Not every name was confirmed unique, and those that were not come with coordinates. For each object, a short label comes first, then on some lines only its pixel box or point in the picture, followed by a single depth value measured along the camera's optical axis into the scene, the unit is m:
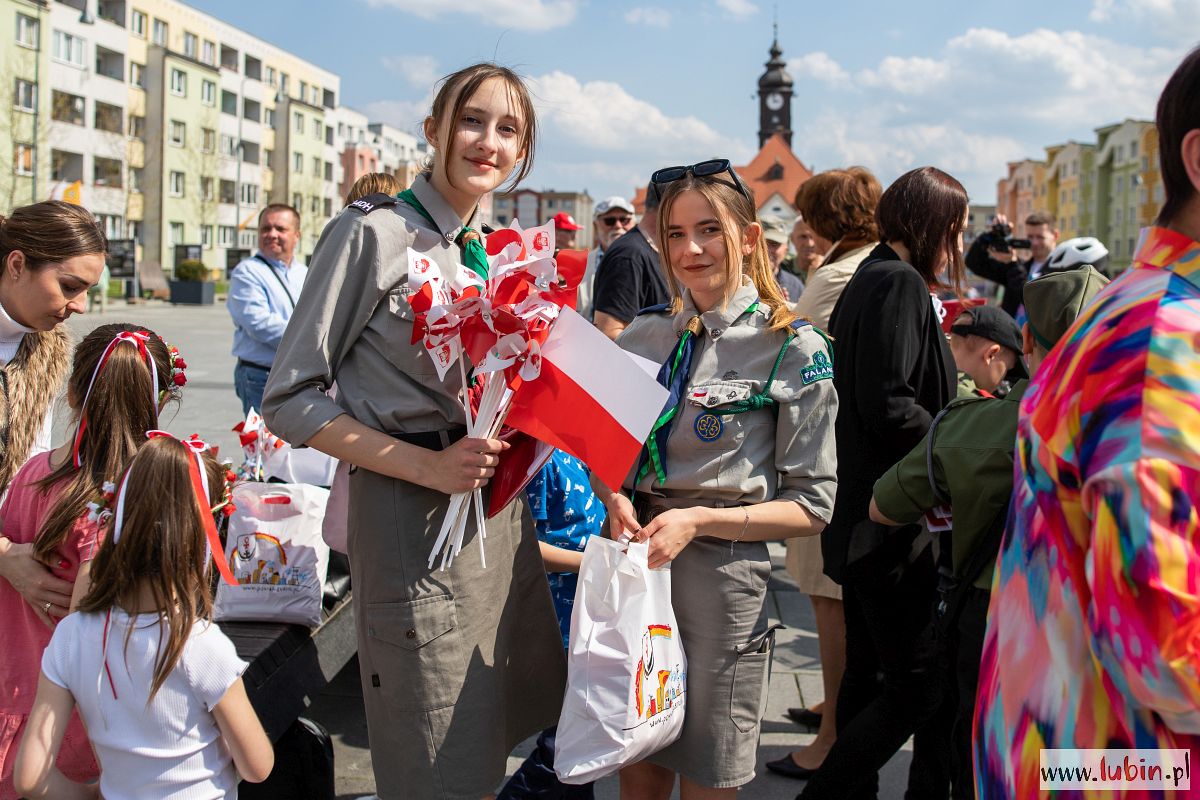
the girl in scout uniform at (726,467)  2.40
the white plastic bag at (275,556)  3.52
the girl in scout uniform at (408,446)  2.16
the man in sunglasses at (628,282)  4.92
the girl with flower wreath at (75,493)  2.52
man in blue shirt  6.42
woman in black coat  3.09
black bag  3.18
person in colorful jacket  1.15
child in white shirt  2.22
